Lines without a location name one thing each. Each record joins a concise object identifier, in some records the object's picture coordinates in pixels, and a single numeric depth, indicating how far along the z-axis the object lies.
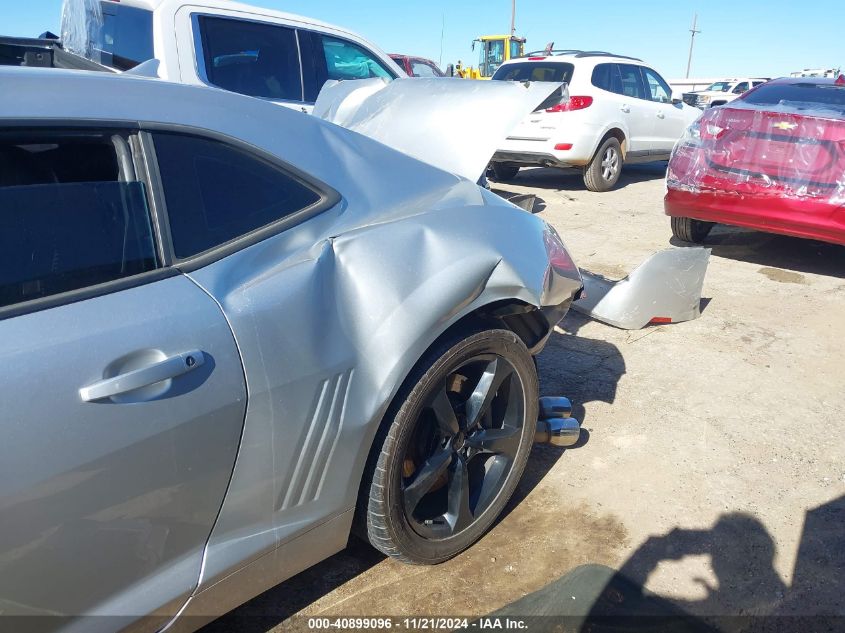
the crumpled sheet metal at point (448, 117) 2.80
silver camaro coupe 1.43
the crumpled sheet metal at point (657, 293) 4.55
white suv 9.12
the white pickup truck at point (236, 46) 5.36
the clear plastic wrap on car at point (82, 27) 3.67
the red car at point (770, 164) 5.04
